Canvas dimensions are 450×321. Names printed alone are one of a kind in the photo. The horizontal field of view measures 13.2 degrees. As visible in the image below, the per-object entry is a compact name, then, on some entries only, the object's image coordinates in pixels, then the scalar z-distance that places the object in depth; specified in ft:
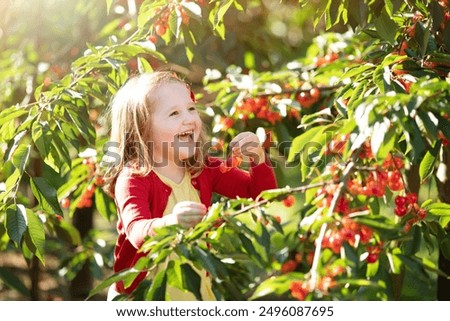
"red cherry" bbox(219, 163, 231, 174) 11.94
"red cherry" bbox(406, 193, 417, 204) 11.28
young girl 11.66
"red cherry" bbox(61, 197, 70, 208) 13.50
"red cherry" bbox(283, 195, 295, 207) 11.36
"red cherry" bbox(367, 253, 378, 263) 10.99
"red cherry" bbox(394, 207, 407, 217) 11.27
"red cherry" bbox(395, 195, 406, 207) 11.27
